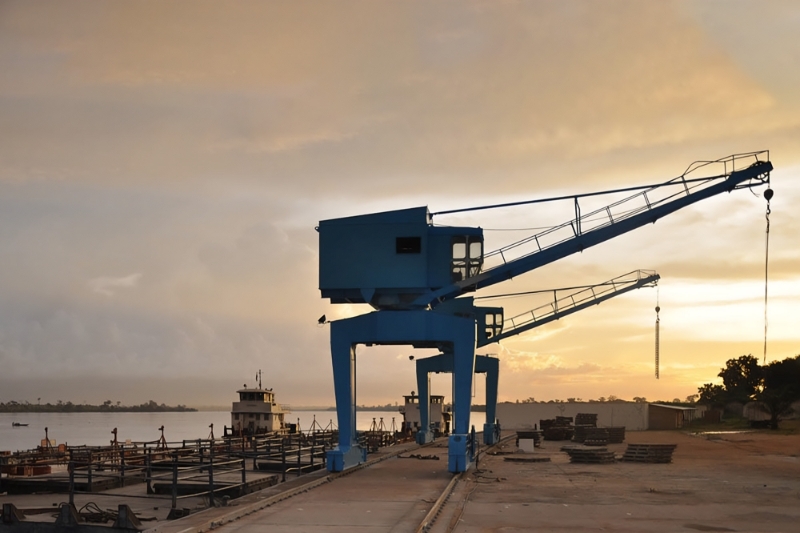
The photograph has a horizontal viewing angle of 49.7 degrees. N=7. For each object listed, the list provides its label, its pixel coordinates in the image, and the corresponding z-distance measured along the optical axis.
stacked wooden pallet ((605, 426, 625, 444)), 55.91
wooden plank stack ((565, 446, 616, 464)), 36.44
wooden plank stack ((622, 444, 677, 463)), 36.09
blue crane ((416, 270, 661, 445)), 57.51
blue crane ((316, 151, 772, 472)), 31.80
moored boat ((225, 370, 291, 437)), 81.12
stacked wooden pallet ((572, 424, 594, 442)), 56.54
